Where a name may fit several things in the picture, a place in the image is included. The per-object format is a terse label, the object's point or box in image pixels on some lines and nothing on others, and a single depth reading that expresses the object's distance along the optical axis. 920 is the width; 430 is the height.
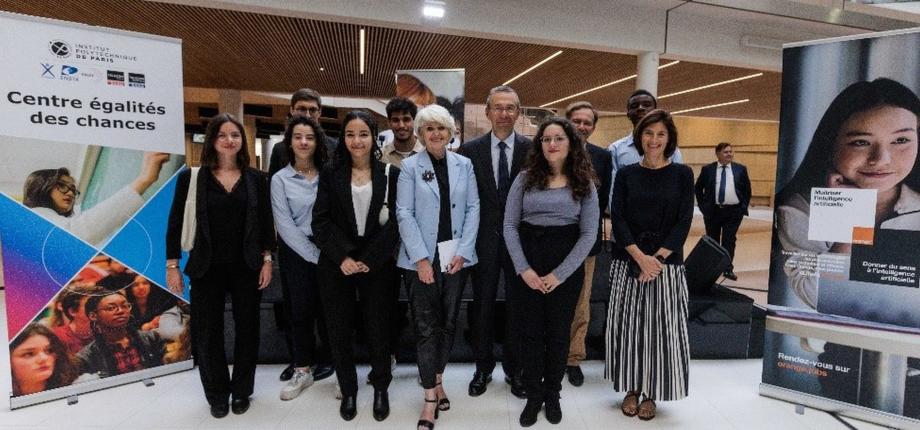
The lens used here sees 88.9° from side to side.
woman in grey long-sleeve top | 2.34
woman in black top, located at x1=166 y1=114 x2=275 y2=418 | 2.43
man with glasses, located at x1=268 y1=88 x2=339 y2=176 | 2.94
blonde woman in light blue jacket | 2.37
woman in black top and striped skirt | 2.45
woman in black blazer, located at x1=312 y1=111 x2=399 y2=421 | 2.36
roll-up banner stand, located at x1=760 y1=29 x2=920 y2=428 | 2.50
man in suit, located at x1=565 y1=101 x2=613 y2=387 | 2.91
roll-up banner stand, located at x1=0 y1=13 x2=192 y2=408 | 2.54
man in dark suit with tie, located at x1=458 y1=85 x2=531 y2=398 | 2.63
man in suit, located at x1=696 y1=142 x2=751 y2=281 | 6.20
